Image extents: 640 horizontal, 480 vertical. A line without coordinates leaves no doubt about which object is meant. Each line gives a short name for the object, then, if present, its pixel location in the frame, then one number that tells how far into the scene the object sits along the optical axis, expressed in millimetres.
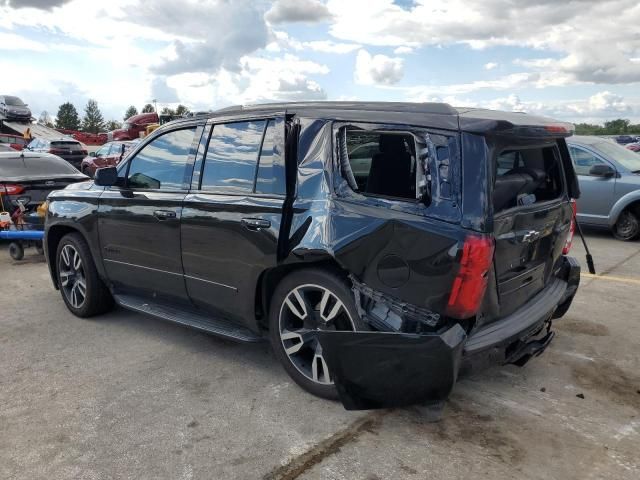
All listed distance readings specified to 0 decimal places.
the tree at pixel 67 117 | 73625
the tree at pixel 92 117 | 84738
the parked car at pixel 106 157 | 19353
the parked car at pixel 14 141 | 22770
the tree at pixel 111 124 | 71600
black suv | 2842
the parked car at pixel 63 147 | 22984
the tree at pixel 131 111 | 80438
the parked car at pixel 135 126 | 31500
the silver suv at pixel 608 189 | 8617
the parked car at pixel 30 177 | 7973
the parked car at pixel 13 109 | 34406
